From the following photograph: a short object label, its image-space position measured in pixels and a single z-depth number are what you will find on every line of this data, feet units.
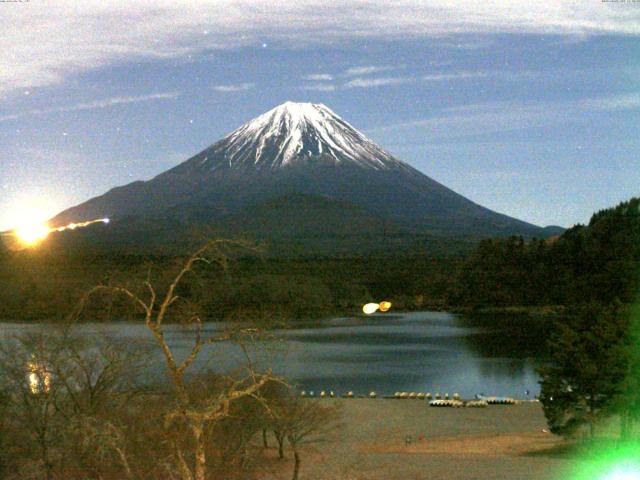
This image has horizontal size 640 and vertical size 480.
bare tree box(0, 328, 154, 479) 49.60
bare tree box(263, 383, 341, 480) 72.81
